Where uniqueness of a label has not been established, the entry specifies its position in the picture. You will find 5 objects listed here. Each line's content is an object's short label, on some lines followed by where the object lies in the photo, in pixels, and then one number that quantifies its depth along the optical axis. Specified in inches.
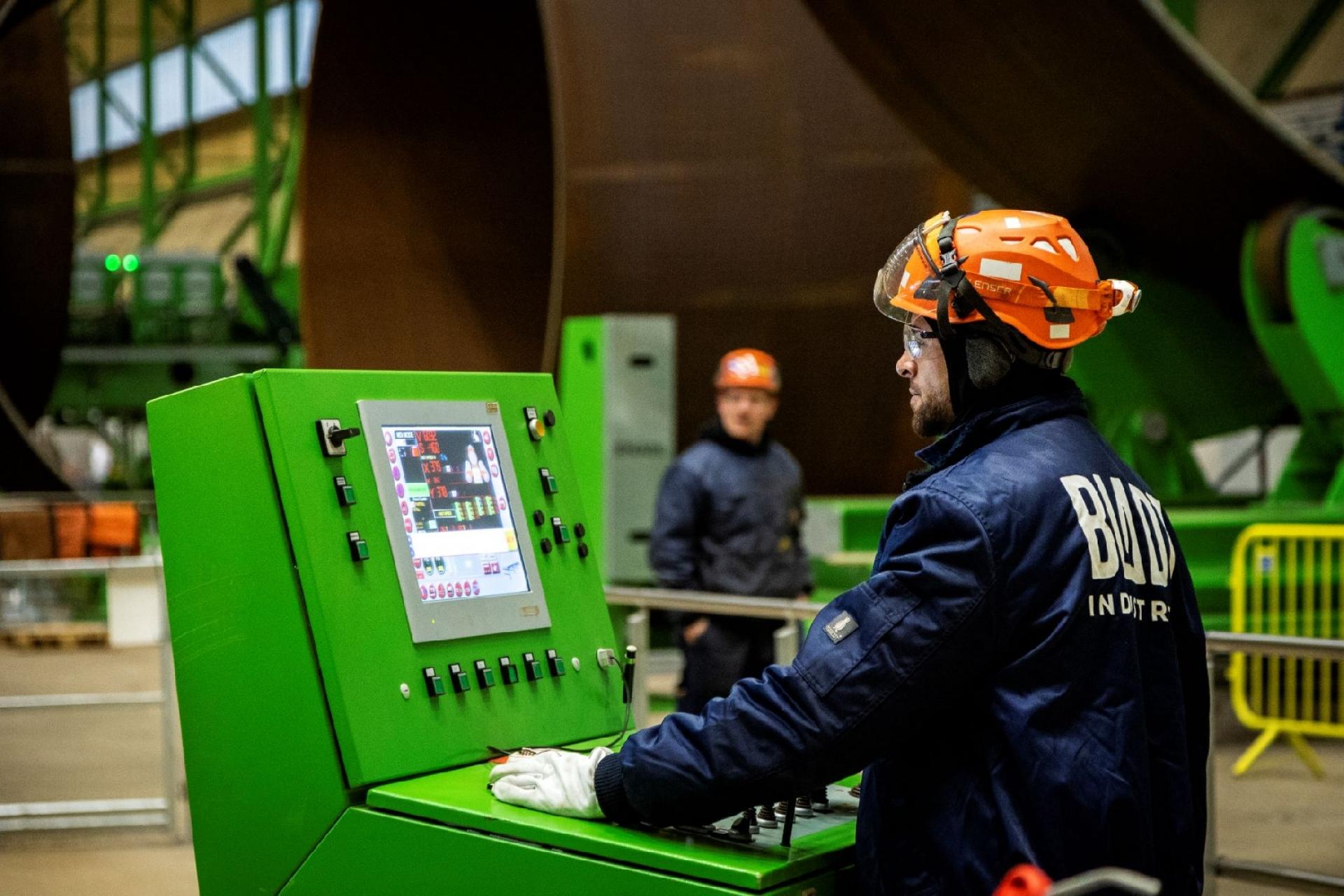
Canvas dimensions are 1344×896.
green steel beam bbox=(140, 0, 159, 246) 1021.8
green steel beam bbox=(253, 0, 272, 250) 1002.7
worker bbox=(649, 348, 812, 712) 236.2
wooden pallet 444.8
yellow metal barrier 258.1
